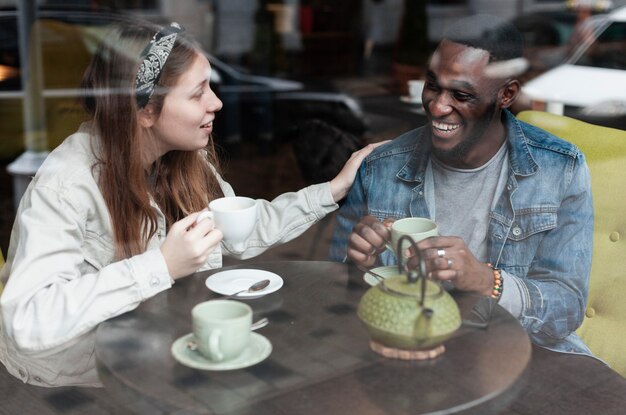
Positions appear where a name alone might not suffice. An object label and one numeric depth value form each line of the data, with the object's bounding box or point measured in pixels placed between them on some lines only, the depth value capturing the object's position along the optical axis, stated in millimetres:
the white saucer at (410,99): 2269
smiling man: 1989
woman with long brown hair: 1621
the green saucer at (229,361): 1391
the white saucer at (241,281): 1767
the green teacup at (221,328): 1342
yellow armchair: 2184
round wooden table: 1336
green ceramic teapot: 1412
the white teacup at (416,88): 2301
